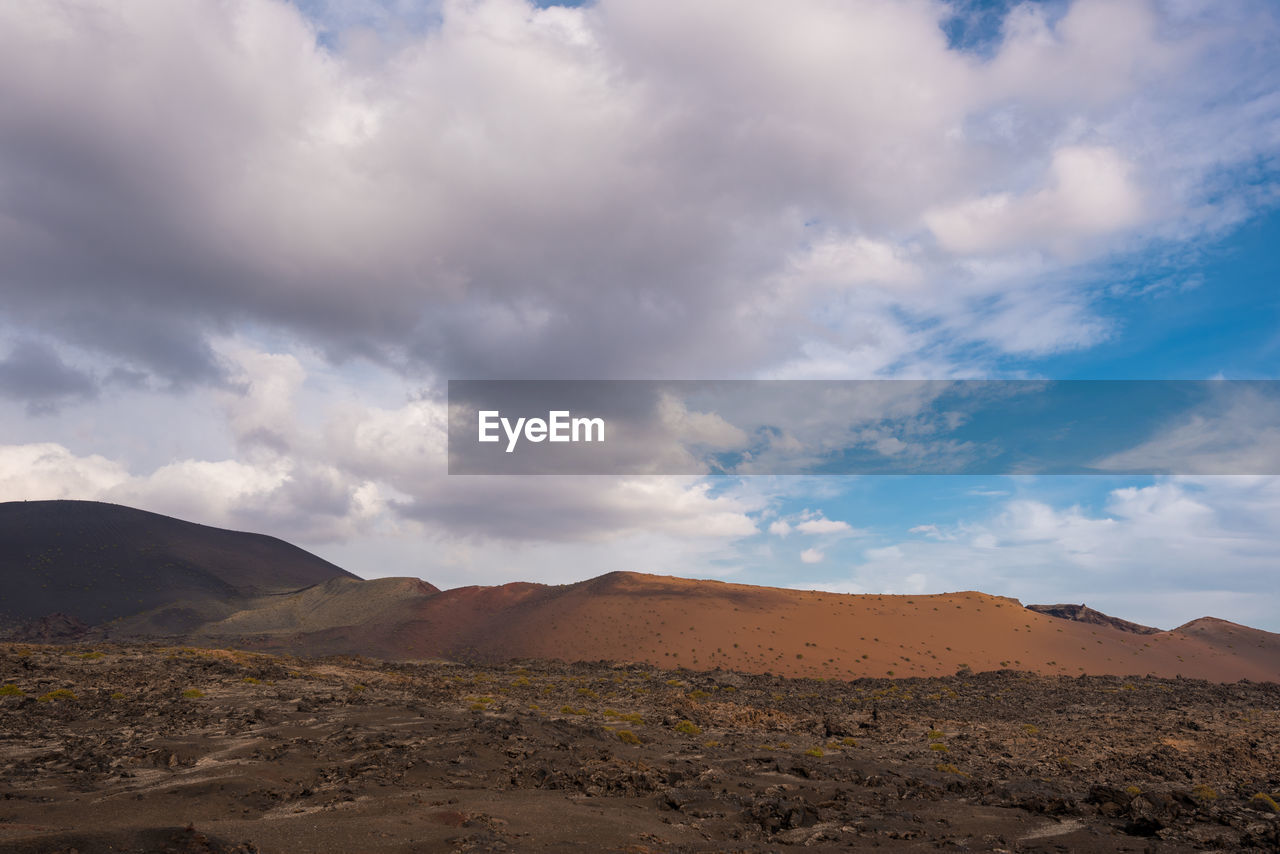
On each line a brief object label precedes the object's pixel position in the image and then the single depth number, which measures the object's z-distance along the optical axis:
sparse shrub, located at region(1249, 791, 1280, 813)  18.84
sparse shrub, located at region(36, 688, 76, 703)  24.75
